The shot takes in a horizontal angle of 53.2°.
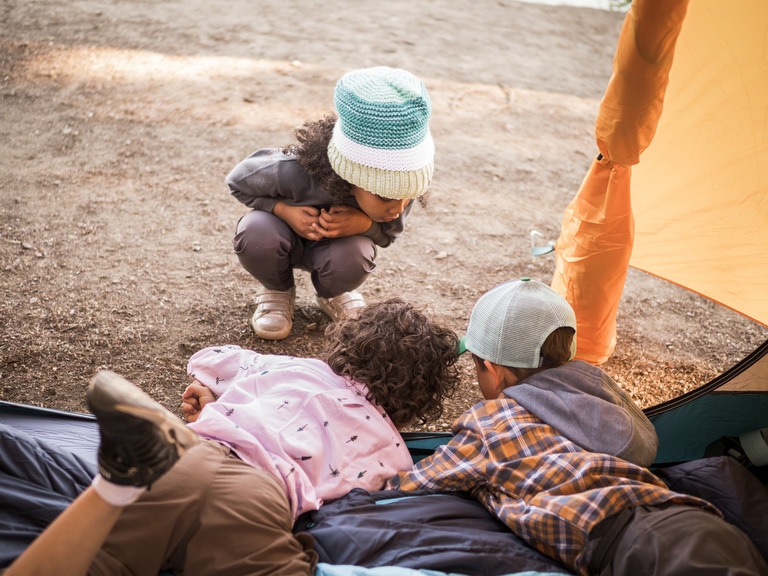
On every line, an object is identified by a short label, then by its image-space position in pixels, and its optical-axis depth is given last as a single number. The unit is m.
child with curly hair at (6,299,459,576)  0.99
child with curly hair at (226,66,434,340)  1.75
